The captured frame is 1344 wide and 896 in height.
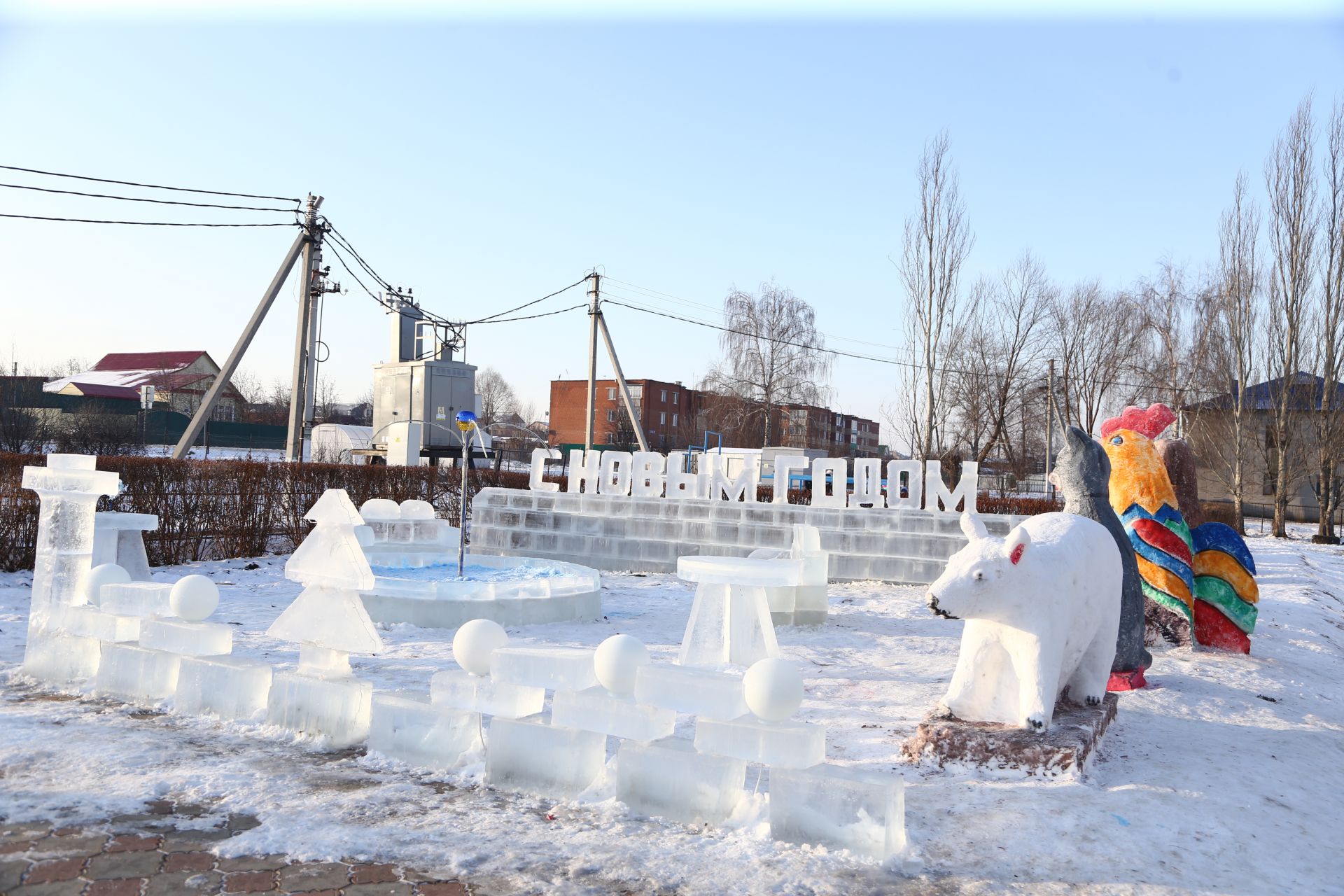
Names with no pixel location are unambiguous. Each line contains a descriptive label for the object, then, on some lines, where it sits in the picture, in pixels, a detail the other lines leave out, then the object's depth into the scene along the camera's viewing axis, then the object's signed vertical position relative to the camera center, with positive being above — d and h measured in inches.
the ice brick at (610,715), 152.0 -41.1
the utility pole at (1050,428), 978.8 +90.5
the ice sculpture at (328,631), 180.9 -33.3
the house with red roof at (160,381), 1959.9 +220.3
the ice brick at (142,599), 214.5 -31.9
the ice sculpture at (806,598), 348.8 -43.8
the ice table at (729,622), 262.7 -41.4
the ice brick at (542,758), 156.1 -50.2
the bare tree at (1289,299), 971.3 +231.3
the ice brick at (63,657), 217.2 -47.9
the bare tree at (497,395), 3235.7 +332.8
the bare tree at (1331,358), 952.9 +162.6
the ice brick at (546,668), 161.0 -34.6
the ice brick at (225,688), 191.6 -48.1
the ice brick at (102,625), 212.8 -38.6
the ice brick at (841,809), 131.9 -49.4
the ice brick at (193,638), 200.5 -38.6
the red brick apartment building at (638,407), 2554.1 +234.7
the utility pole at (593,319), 943.0 +180.5
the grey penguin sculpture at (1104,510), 237.9 -3.4
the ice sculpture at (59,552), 219.6 -21.8
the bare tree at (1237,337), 1008.2 +197.4
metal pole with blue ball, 370.3 +17.0
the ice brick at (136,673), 203.5 -48.2
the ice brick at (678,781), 143.6 -49.7
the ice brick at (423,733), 167.8 -49.7
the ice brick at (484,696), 164.4 -41.3
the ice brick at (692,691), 150.5 -36.0
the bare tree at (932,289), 940.6 +224.3
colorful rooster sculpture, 291.3 -18.5
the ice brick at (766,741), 138.2 -41.1
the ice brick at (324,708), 179.6 -48.7
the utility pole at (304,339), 625.9 +98.6
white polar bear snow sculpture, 168.4 -22.6
